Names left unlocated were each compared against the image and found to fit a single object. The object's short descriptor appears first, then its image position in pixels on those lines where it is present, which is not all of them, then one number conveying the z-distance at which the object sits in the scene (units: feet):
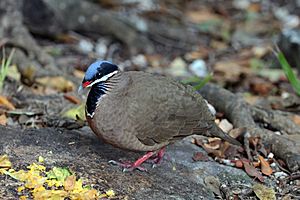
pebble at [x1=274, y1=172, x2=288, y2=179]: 32.65
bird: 28.68
